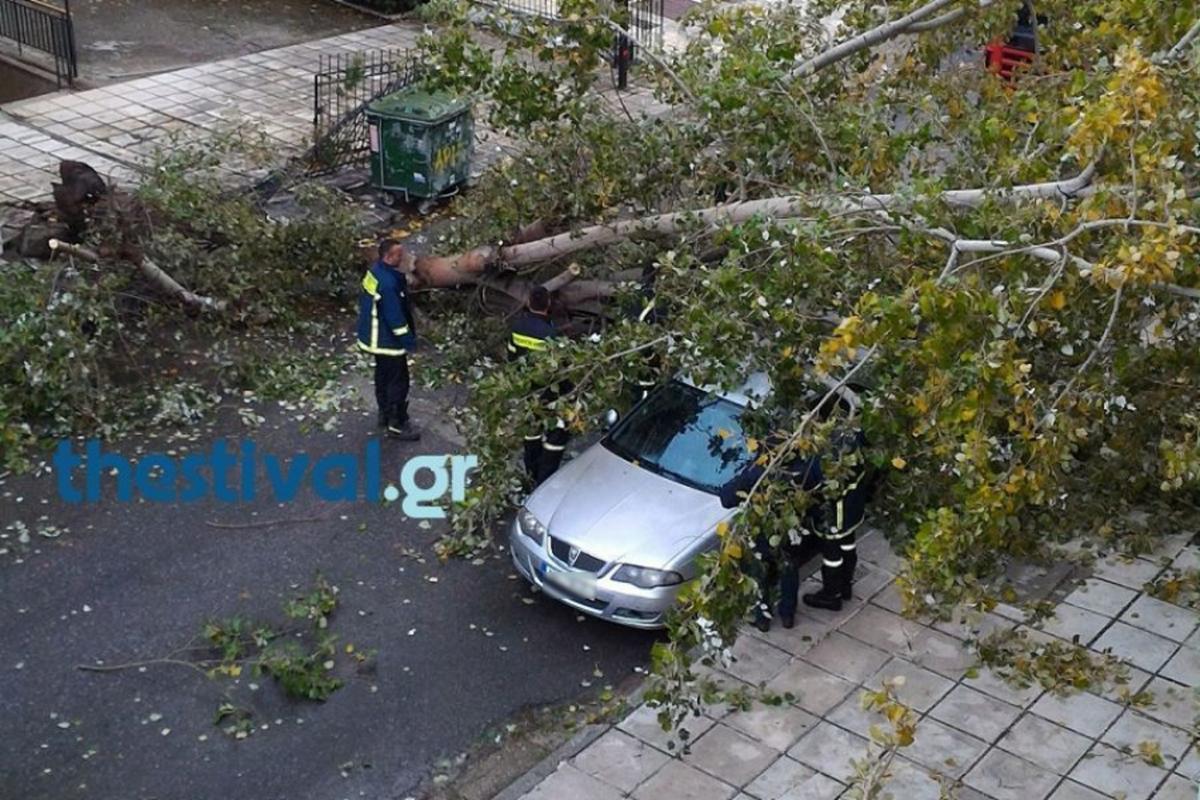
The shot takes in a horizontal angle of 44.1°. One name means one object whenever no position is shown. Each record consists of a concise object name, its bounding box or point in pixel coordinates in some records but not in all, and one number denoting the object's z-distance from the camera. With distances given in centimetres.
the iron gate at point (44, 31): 1739
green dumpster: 1426
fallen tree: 651
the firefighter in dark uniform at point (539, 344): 999
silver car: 862
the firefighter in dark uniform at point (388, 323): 1044
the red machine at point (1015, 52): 1557
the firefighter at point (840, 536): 851
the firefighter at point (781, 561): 833
